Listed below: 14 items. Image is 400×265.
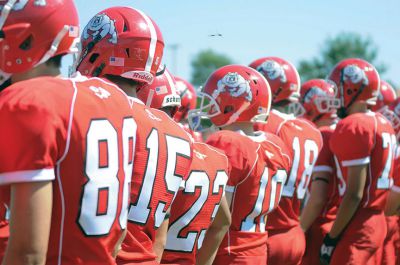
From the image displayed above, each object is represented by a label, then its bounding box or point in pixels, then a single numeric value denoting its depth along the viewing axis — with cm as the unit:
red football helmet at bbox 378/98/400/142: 1848
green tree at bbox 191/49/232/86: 12703
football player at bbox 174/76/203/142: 1556
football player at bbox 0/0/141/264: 470
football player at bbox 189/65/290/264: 919
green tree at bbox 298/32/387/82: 7525
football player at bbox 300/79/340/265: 1304
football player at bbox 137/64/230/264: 777
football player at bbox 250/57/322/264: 1102
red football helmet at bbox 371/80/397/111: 1930
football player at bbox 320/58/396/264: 1183
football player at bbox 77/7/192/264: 643
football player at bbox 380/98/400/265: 1276
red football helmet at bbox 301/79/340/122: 1623
